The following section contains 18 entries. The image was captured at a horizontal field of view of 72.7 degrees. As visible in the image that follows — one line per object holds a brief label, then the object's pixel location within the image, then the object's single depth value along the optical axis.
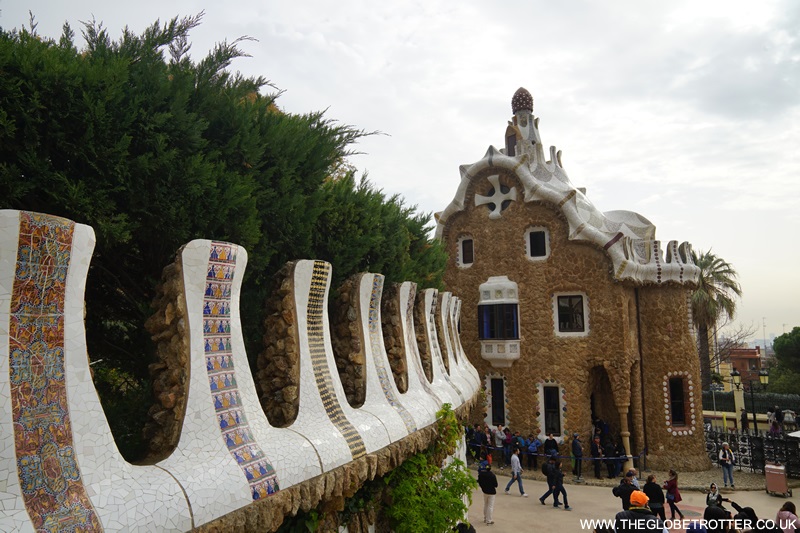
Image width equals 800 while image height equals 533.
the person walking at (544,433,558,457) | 13.48
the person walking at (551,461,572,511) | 10.19
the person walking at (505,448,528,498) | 11.30
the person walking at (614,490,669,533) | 4.96
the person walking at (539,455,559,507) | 10.33
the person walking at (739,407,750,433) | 17.38
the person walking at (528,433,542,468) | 14.15
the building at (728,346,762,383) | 48.00
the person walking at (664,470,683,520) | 9.38
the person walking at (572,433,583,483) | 13.35
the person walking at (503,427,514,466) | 14.38
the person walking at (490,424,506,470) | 14.59
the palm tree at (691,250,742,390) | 21.73
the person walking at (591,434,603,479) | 13.82
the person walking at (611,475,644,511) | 7.76
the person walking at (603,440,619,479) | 13.70
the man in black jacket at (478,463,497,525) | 8.88
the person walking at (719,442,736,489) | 12.50
